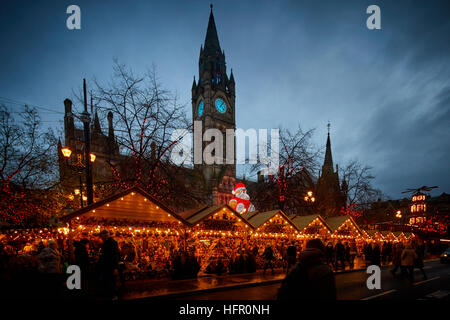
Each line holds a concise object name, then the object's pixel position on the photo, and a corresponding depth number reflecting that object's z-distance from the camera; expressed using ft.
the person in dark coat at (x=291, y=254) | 30.32
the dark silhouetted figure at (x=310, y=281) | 9.08
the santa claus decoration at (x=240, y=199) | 82.89
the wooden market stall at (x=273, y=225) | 52.02
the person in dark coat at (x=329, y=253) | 54.39
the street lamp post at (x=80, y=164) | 35.27
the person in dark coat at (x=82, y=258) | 28.71
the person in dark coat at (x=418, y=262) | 40.30
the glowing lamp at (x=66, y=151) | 37.46
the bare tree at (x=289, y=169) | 80.59
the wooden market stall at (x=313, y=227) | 59.62
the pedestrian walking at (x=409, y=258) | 36.65
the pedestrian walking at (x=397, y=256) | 45.67
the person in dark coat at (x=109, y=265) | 23.70
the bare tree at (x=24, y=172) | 53.62
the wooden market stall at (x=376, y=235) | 82.66
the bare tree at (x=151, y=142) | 52.63
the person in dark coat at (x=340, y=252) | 51.43
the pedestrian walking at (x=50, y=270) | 20.06
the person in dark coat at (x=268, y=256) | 44.88
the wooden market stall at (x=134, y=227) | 33.60
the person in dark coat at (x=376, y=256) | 51.70
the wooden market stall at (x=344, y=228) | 66.13
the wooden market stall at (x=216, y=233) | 44.16
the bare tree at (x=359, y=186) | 109.40
